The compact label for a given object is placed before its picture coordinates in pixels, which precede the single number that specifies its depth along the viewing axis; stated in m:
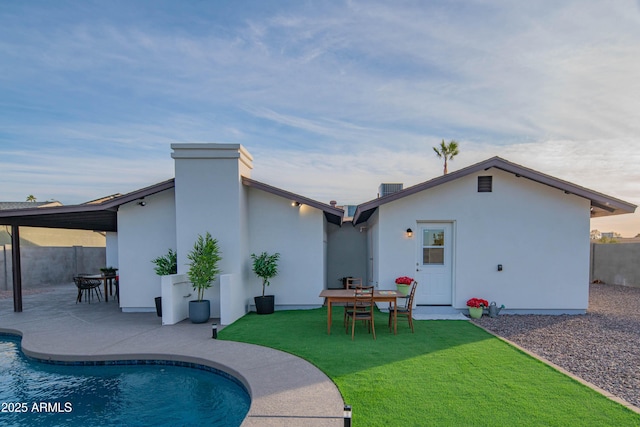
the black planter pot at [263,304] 9.17
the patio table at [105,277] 11.66
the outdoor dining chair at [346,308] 7.30
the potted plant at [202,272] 8.20
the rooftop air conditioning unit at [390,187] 13.93
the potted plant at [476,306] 8.36
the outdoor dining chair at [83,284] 11.43
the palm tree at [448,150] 26.00
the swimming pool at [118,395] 4.20
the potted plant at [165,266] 8.86
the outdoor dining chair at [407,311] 7.11
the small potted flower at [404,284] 8.62
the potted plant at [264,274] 9.18
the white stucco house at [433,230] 8.71
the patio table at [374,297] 6.89
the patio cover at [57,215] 8.88
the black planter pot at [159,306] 9.01
